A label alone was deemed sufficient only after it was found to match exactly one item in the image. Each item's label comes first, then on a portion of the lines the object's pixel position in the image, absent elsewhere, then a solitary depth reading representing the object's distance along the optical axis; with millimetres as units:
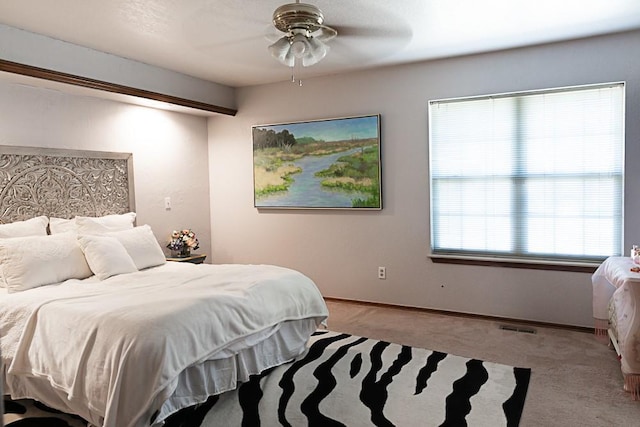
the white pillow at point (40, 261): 3129
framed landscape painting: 4801
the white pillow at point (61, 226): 3820
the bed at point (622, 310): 2750
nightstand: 4766
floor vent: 3963
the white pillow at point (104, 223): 3854
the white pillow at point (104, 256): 3483
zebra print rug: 2562
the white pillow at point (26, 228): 3461
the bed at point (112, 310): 2289
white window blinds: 3848
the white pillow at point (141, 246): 3842
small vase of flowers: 4910
